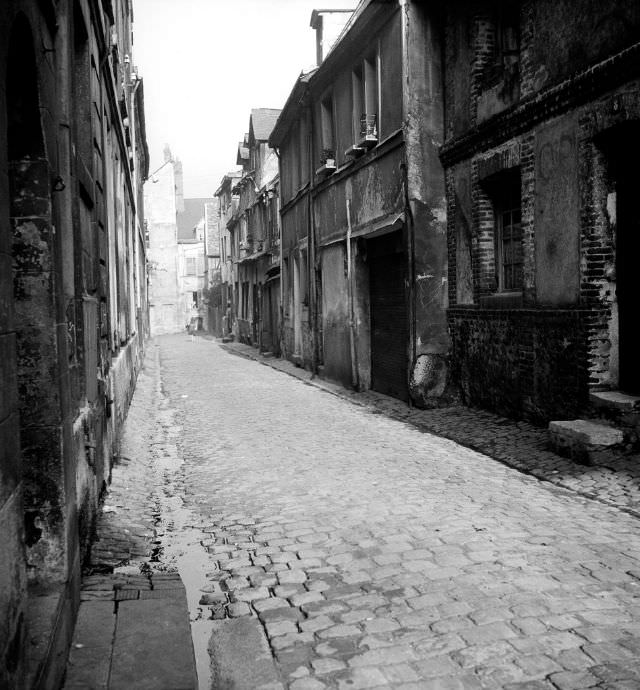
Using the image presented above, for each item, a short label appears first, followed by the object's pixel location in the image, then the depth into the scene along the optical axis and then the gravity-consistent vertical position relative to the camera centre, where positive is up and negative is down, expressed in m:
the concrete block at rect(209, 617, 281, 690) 3.17 -1.66
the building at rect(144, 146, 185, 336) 54.75 +4.70
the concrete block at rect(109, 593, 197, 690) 2.87 -1.49
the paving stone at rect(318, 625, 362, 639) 3.57 -1.64
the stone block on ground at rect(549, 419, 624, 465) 6.79 -1.35
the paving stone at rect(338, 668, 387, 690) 3.07 -1.63
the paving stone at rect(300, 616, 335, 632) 3.66 -1.65
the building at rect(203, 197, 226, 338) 46.47 +2.56
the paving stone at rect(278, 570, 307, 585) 4.32 -1.66
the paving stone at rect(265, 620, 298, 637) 3.64 -1.65
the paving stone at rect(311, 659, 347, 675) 3.22 -1.64
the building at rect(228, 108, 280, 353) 25.92 +2.87
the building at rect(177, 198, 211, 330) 57.75 +2.84
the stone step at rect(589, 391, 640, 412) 7.05 -1.01
